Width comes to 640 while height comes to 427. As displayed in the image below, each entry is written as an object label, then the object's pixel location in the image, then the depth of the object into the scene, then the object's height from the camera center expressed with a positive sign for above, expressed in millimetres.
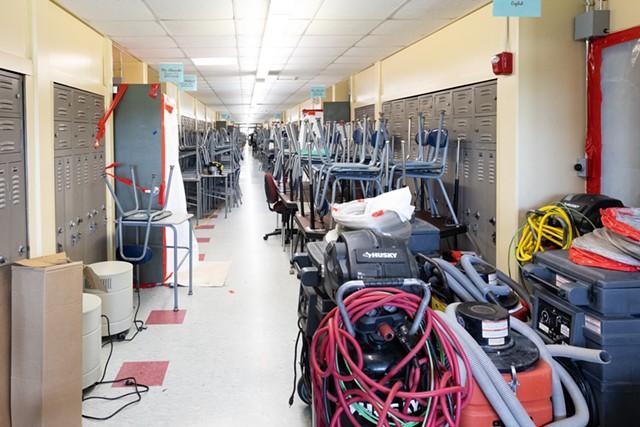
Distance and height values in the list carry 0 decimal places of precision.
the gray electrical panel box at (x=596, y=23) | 3695 +1101
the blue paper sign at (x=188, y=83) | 7966 +1491
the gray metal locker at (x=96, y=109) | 4395 +616
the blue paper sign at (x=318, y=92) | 10680 +1801
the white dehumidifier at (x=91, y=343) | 2707 -849
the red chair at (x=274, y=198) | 6512 -235
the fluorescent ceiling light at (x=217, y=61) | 7440 +1743
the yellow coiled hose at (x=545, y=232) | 3338 -354
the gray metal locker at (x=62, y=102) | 3695 +567
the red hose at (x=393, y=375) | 1517 -592
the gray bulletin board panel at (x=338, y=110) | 10078 +1334
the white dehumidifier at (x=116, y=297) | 3422 -773
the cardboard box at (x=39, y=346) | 2225 -707
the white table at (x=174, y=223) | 4004 -328
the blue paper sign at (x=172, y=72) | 6297 +1302
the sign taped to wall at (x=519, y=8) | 3012 +985
